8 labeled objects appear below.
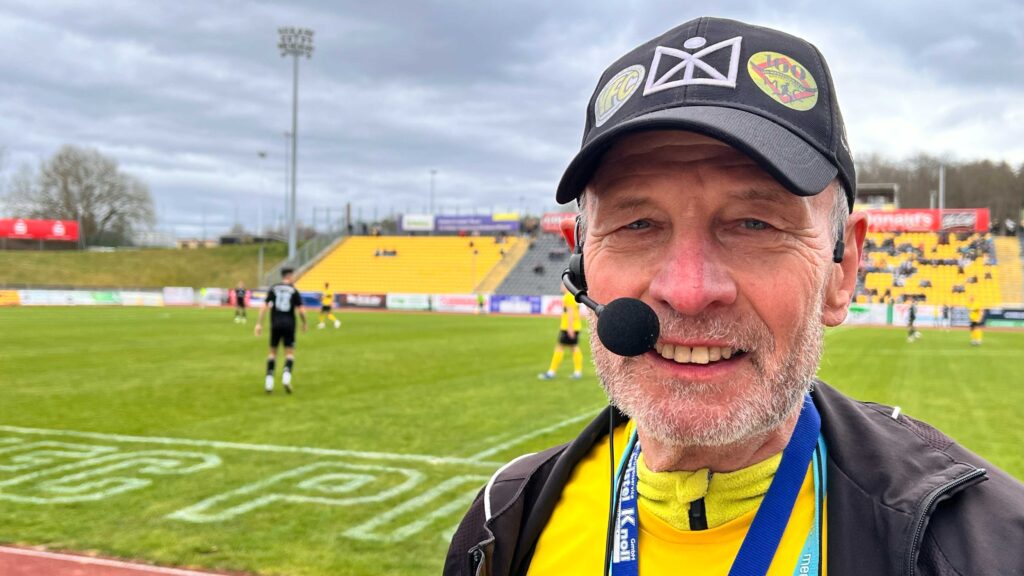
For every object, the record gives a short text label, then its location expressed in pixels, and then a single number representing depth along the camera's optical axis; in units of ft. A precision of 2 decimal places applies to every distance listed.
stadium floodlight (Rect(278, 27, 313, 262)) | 149.48
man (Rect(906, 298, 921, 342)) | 87.25
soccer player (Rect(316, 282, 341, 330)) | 100.86
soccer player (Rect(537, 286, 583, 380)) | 49.58
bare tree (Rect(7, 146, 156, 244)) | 247.29
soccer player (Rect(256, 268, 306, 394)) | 42.04
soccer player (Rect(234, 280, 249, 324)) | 107.65
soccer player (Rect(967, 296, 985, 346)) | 79.61
